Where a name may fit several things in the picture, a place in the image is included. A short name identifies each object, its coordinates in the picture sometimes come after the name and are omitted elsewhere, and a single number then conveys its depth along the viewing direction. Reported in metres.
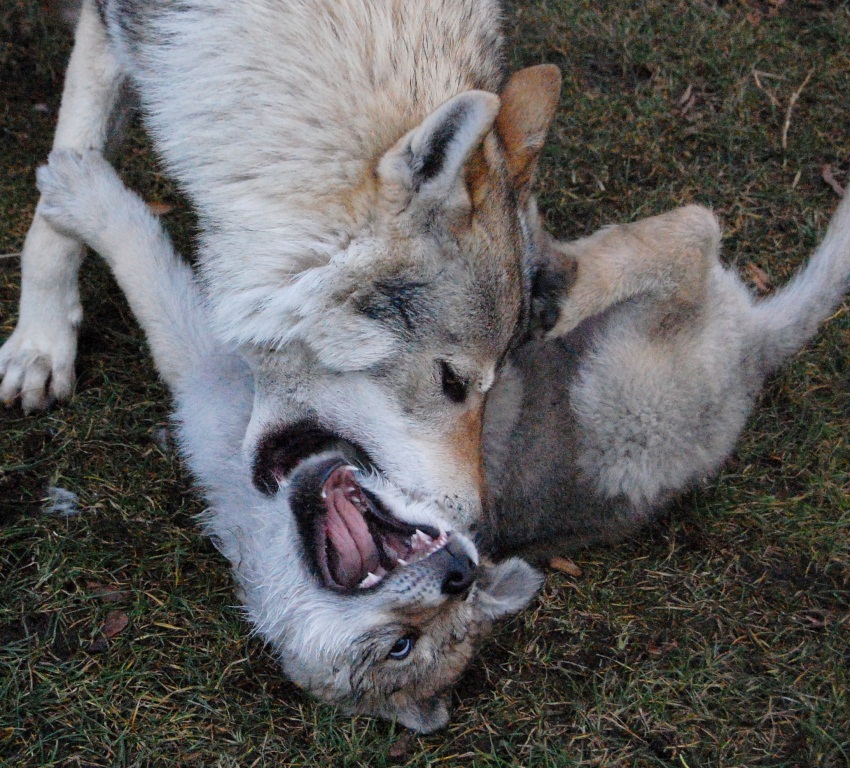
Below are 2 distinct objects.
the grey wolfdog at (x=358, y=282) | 2.34
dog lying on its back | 2.76
